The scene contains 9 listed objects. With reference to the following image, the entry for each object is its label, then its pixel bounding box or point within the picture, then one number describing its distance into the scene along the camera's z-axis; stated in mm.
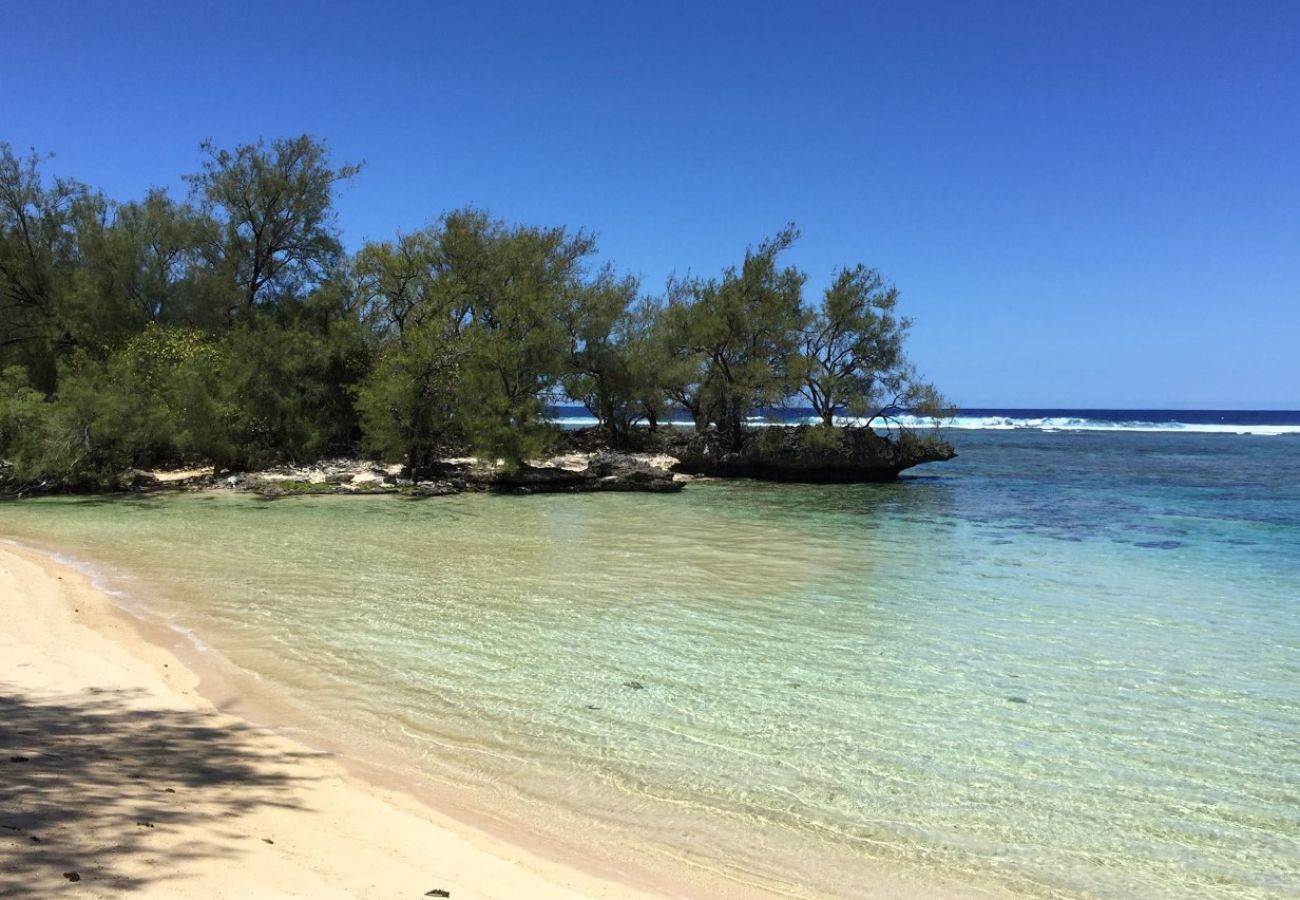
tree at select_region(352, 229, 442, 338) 31000
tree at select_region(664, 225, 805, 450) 32781
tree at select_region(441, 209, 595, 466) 27219
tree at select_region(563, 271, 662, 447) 34344
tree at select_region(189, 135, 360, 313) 31594
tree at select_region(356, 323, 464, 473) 27125
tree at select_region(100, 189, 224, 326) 30812
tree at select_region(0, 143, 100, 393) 28828
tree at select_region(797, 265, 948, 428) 32500
